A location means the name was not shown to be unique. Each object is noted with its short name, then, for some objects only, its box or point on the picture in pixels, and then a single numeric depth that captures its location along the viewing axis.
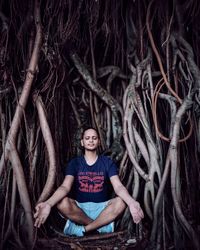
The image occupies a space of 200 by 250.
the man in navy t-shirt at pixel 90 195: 2.40
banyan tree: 2.40
